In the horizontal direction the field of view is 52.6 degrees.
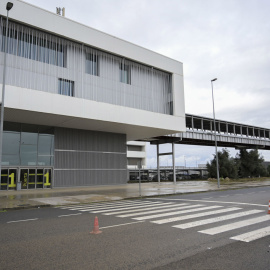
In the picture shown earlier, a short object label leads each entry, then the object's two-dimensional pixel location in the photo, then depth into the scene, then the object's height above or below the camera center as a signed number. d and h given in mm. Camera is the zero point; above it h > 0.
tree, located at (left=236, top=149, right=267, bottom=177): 57500 +685
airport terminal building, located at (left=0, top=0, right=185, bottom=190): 24562 +7294
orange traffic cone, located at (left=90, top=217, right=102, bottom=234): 7408 -1573
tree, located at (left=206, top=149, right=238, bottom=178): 48938 +437
